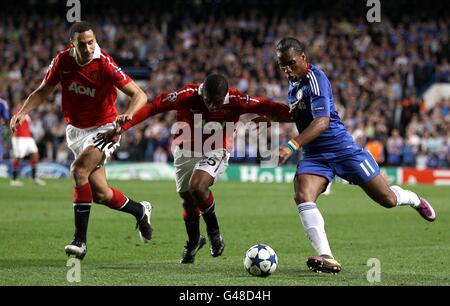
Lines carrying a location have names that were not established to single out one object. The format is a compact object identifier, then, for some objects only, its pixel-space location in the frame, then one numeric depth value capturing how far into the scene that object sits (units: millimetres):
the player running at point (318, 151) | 16937
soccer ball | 16609
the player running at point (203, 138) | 18344
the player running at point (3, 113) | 41500
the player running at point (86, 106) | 18766
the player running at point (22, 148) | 45531
